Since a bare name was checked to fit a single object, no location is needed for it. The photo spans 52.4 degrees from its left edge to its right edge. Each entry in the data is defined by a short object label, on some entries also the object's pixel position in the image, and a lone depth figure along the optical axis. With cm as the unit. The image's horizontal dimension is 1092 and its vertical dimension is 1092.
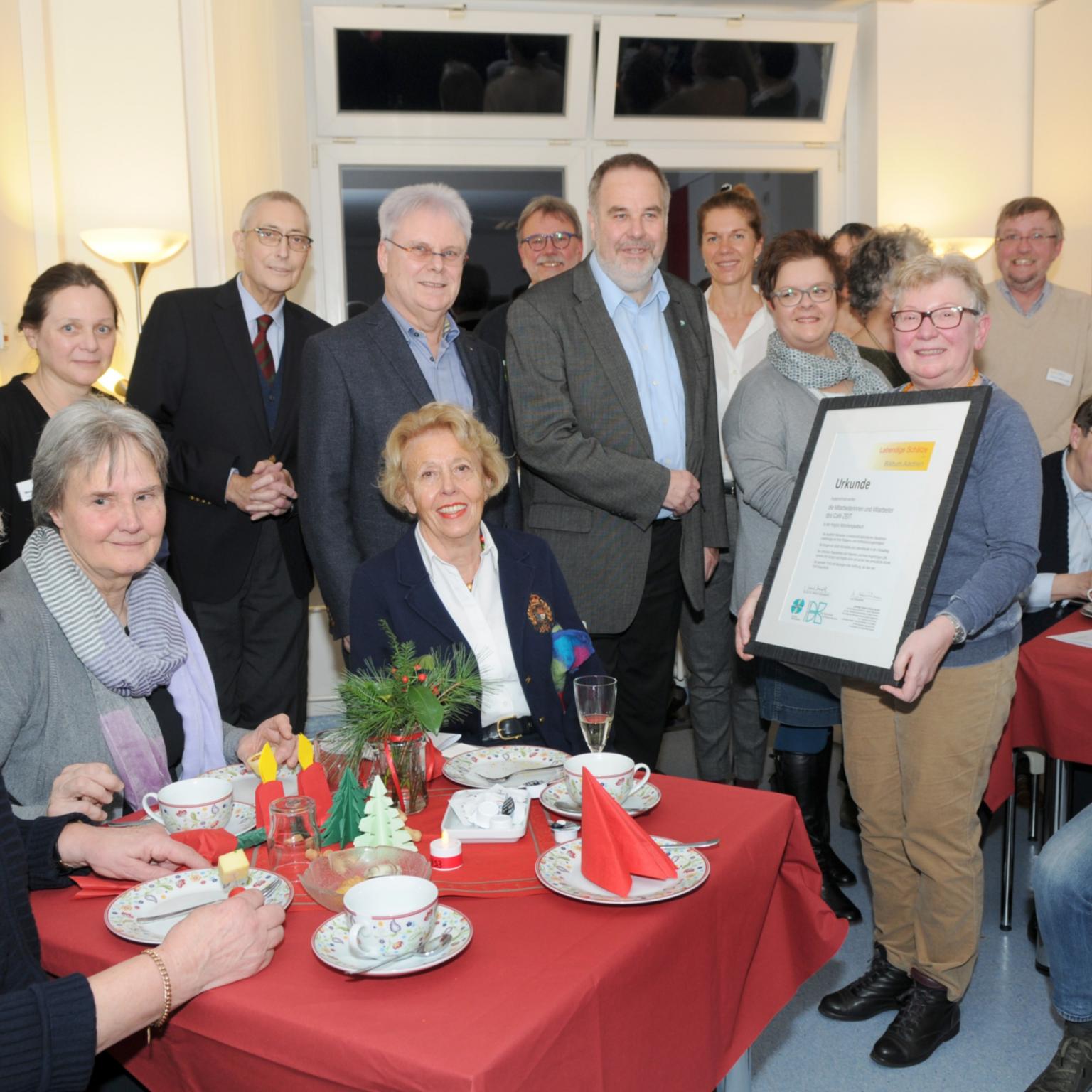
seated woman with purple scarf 190
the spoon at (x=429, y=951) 125
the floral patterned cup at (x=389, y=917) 127
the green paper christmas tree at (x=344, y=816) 165
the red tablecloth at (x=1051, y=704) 260
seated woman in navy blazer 236
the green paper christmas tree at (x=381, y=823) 157
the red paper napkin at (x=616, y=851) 145
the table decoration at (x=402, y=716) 171
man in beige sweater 475
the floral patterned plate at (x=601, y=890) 142
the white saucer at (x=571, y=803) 170
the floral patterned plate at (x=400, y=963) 126
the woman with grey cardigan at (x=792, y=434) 306
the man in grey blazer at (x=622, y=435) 310
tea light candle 155
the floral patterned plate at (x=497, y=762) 191
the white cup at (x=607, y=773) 168
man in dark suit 341
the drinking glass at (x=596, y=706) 177
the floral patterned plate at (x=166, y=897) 139
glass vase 175
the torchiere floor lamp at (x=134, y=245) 434
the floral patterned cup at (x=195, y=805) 165
